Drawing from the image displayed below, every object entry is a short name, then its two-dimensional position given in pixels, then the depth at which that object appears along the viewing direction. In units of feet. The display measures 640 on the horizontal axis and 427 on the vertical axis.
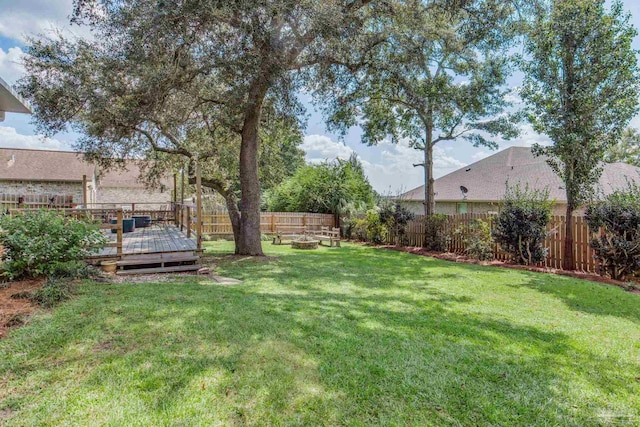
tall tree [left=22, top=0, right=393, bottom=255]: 21.74
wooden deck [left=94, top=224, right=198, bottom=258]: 24.93
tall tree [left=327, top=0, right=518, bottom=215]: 31.78
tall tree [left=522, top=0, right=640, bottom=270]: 27.32
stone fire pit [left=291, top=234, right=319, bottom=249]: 46.42
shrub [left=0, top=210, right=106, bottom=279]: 17.67
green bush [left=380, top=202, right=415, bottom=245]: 47.65
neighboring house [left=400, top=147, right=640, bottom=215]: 53.83
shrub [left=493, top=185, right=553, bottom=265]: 30.53
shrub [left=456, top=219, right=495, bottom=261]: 35.32
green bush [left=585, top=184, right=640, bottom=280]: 24.18
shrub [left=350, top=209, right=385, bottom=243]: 51.42
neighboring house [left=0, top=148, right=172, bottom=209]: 61.46
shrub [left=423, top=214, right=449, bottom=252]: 41.91
